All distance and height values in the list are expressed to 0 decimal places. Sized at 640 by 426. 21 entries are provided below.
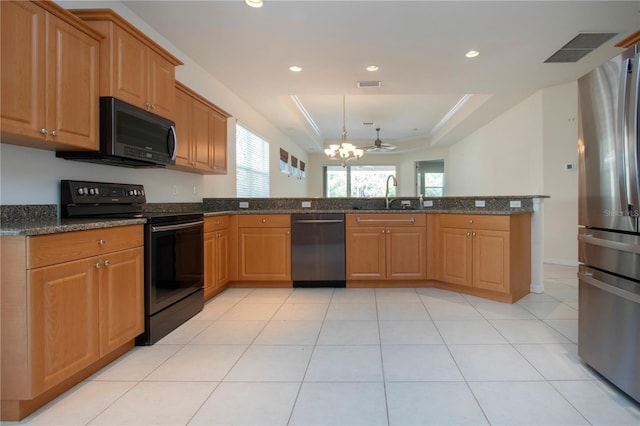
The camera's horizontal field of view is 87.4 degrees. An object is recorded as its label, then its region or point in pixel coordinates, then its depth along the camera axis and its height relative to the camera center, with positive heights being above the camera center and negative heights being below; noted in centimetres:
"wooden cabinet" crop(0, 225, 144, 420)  150 -51
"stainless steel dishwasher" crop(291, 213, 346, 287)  396 -44
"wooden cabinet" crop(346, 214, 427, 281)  391 -44
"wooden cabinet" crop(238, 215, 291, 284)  397 -42
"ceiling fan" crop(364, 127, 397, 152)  755 +141
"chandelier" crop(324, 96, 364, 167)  731 +129
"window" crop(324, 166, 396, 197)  1132 +99
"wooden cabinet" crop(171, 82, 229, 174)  317 +80
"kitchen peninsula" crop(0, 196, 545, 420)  152 -40
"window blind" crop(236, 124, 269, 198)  532 +80
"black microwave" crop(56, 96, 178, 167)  219 +52
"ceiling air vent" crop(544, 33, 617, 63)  333 +172
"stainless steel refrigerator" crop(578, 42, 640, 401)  161 -7
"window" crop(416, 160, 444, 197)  1026 +99
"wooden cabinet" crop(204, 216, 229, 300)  336 -48
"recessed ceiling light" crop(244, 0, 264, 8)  267 +166
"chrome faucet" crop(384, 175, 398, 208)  430 +10
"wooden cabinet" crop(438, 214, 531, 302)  329 -47
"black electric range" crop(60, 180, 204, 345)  233 -29
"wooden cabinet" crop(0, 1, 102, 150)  162 +72
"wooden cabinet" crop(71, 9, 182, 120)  219 +106
